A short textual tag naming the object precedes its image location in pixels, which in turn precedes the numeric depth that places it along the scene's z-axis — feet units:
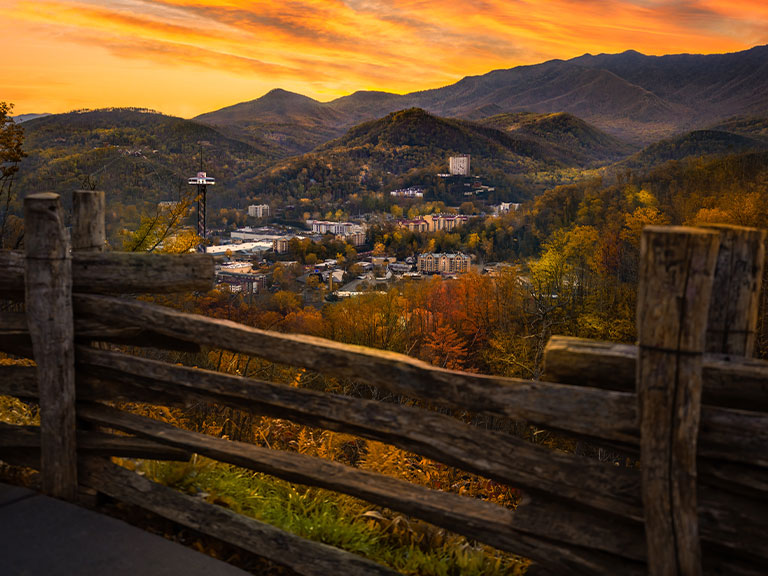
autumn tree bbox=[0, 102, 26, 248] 31.09
